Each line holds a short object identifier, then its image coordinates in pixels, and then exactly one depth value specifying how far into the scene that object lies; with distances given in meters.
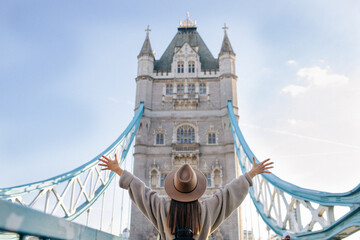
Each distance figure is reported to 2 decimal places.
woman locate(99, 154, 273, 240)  2.54
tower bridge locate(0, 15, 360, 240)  11.47
